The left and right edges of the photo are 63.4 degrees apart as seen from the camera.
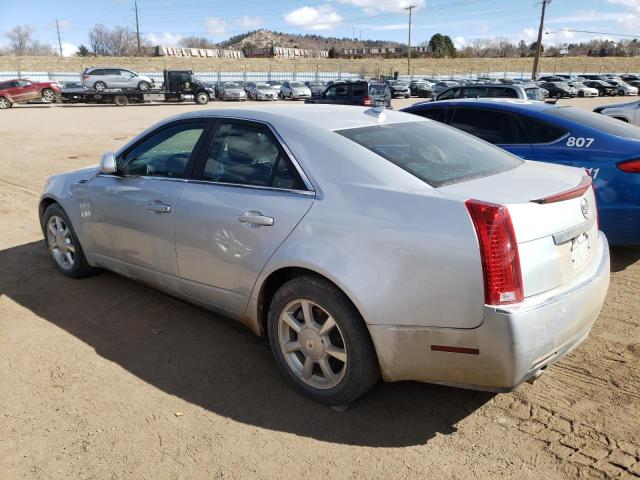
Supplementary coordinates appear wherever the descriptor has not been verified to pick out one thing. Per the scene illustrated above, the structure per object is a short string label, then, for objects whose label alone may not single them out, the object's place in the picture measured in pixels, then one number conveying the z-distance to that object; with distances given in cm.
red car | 3016
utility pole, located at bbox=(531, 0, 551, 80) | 5169
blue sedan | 461
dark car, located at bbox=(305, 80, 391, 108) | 2117
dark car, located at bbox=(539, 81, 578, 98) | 3947
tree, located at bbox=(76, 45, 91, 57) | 9519
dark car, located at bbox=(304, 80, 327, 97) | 4034
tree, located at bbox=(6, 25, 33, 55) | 11326
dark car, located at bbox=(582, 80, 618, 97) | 4441
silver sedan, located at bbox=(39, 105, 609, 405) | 232
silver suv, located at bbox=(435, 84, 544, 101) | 1261
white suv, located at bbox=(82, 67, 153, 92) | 3281
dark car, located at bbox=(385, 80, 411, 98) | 4125
